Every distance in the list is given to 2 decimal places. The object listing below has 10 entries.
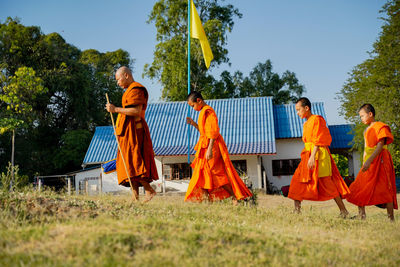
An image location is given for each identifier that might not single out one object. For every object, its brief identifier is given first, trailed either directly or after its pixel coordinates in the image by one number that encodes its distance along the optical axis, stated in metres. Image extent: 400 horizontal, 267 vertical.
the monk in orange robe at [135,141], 5.72
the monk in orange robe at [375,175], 6.11
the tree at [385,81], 17.09
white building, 20.48
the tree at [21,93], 16.12
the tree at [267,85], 33.69
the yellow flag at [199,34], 11.11
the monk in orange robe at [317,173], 6.10
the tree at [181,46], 27.22
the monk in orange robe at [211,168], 6.28
